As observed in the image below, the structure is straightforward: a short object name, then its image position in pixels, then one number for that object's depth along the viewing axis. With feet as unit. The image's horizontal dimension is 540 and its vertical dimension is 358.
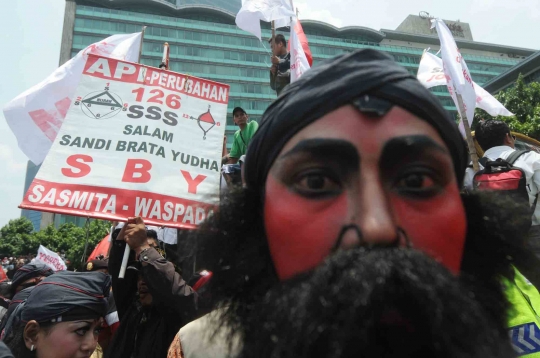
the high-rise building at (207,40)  177.47
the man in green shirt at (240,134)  17.53
